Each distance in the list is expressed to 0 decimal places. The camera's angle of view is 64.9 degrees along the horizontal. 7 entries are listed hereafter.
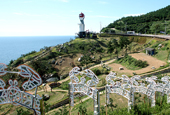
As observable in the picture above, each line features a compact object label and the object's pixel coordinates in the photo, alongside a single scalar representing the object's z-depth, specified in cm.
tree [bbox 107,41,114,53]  4244
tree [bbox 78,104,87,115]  1411
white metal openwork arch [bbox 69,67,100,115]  1152
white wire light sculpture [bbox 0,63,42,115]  993
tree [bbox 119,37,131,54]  3905
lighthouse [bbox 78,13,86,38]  6718
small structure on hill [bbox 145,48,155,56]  3519
